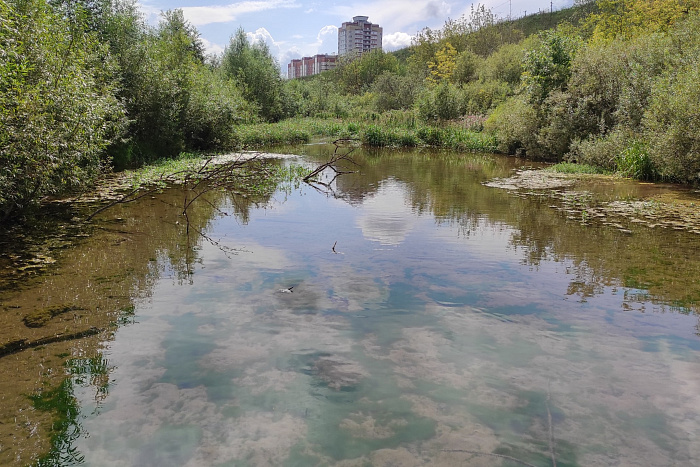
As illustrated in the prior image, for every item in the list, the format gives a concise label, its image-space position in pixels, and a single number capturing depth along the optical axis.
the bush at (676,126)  13.19
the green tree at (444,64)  54.33
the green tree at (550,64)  21.84
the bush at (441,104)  34.59
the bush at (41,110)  7.45
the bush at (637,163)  15.81
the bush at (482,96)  36.66
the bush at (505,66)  40.56
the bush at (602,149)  17.38
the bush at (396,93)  49.94
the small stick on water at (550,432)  3.38
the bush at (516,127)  22.98
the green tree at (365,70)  77.12
